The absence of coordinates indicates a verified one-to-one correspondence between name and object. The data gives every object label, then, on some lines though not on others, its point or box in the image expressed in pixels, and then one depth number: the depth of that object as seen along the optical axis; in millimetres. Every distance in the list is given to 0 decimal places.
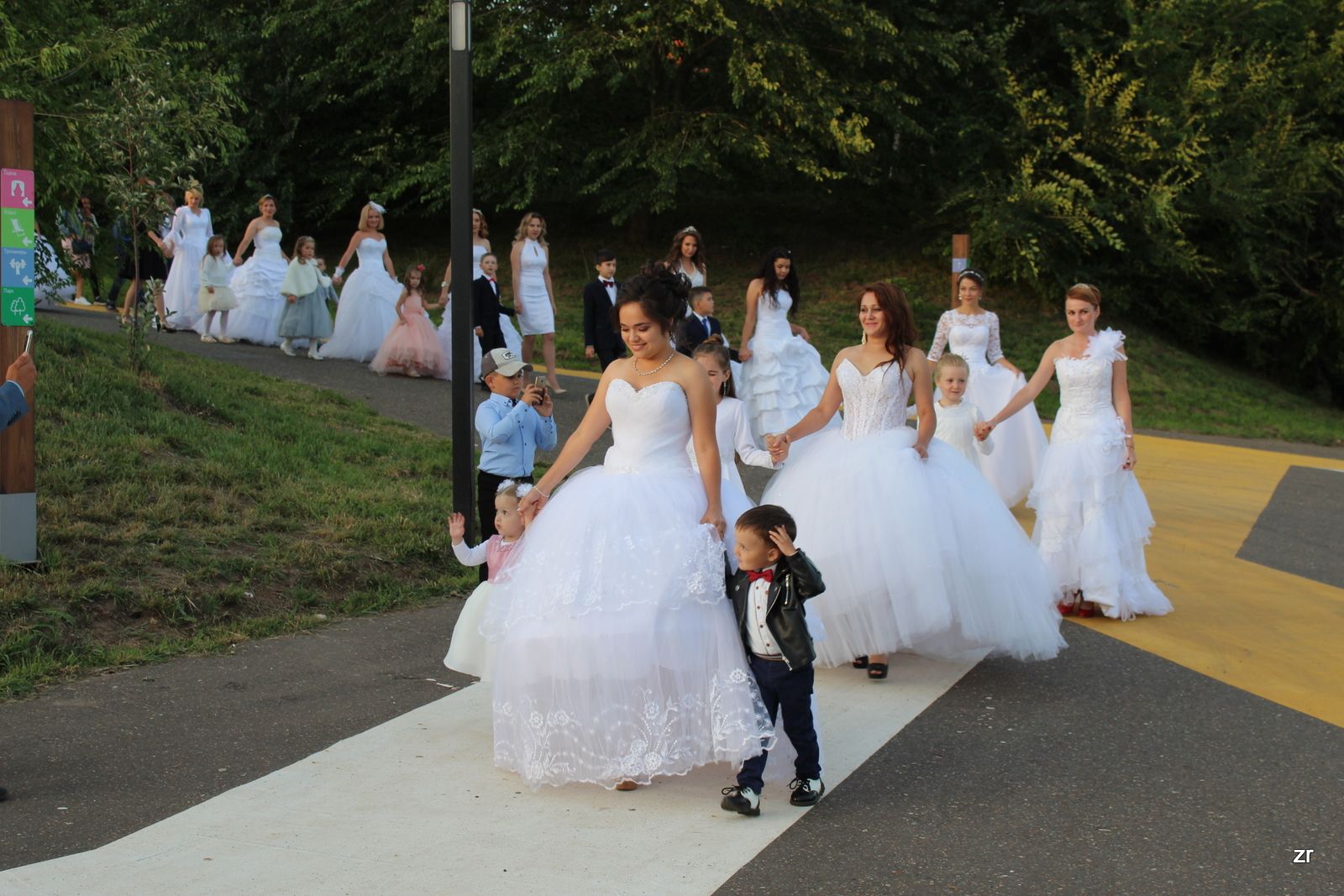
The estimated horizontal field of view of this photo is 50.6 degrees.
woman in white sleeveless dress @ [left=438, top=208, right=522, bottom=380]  15234
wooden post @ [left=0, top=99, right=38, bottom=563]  7684
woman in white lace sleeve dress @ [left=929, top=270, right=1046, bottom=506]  12039
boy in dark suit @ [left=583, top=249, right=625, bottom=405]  15039
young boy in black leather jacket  5426
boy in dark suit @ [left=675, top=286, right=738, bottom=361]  11344
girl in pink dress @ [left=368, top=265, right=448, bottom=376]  16938
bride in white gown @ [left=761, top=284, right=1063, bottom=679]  7117
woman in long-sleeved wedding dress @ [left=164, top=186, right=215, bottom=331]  19703
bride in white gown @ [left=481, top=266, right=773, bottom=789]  5461
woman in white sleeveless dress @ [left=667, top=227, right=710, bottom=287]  14156
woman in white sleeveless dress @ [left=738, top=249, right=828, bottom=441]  13672
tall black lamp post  8516
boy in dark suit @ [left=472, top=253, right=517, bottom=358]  14977
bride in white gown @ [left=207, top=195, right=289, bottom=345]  18844
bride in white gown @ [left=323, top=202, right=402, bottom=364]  18141
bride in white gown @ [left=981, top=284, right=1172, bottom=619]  8820
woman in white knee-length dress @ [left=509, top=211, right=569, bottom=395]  16062
